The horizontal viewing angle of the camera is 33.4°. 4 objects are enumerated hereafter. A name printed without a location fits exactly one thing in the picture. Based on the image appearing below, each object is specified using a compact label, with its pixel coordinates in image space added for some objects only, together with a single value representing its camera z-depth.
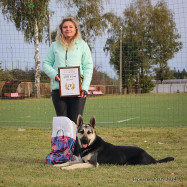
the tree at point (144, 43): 24.11
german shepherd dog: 4.77
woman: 5.02
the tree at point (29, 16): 20.41
